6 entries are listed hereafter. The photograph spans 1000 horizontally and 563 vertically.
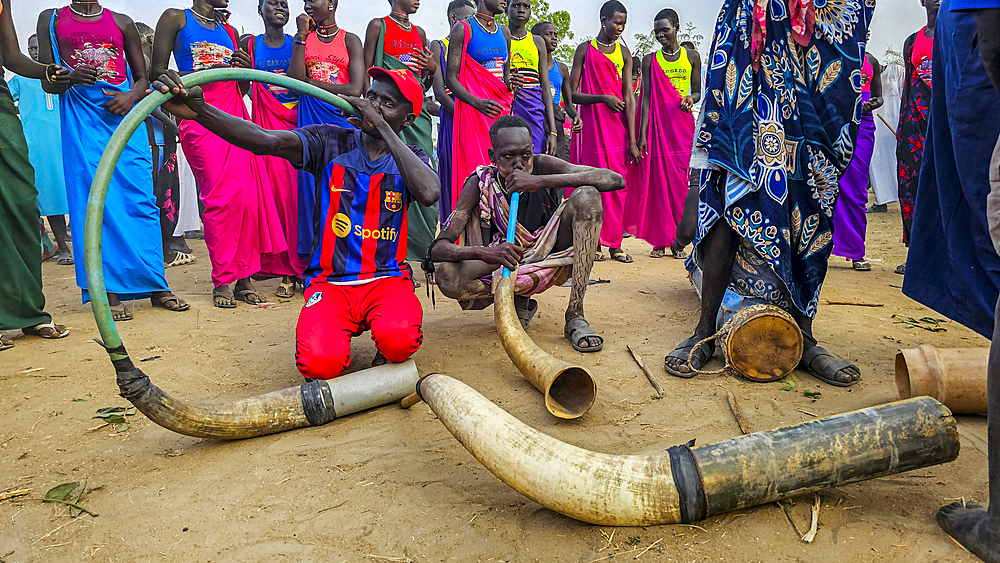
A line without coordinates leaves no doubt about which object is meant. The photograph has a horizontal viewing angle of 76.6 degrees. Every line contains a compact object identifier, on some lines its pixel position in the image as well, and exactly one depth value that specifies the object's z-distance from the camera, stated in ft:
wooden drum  9.22
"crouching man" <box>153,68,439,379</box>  9.23
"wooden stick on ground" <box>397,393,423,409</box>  8.54
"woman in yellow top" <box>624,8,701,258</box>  21.40
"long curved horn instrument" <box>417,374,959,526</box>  5.44
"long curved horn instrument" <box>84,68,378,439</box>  6.80
